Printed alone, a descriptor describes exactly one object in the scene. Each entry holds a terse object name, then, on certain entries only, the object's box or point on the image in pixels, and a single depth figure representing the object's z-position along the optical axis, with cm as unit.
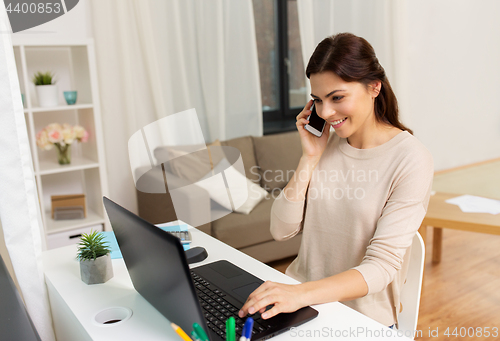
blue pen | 65
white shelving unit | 229
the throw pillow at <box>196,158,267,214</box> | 239
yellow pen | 65
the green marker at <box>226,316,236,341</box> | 65
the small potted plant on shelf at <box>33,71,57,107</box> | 226
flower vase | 236
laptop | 66
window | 361
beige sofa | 219
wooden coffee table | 201
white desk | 79
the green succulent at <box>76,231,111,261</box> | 101
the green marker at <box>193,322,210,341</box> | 66
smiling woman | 105
